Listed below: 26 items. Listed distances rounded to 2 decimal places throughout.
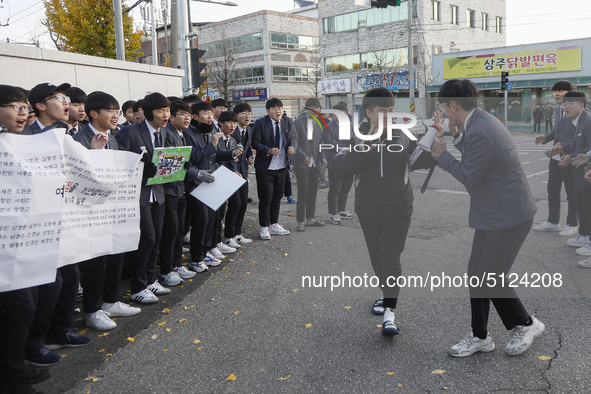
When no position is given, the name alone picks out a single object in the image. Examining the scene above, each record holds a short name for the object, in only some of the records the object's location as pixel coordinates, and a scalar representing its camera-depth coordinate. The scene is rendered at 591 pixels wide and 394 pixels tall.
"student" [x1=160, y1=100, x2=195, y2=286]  5.20
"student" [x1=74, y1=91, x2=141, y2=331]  4.21
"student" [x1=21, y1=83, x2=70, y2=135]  3.96
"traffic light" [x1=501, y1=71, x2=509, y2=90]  23.36
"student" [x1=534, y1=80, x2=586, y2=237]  6.77
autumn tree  21.28
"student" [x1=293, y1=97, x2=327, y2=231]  8.10
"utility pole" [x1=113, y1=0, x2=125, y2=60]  15.11
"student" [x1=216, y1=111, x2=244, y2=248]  6.34
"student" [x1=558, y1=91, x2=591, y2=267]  6.35
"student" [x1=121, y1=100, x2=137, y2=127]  7.17
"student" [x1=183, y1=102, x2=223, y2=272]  5.74
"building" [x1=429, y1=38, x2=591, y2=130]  29.77
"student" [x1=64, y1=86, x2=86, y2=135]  4.83
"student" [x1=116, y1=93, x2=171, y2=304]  4.74
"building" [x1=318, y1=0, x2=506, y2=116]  40.12
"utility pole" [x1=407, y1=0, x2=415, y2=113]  28.66
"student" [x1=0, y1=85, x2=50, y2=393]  3.03
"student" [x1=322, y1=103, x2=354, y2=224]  8.52
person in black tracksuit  4.07
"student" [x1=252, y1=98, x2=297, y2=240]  7.54
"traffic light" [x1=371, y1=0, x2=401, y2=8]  12.58
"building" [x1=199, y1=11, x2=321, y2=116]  54.19
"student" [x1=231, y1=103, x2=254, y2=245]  7.29
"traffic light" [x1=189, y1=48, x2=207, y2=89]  12.81
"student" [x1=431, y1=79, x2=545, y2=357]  3.46
